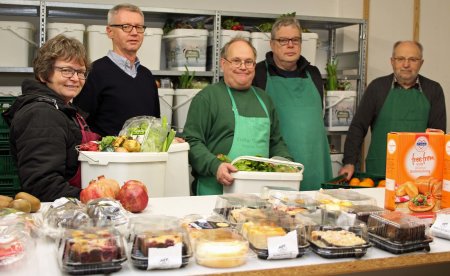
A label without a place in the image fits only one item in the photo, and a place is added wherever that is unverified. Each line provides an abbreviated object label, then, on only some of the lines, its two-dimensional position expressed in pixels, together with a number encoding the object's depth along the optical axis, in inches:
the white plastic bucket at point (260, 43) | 171.9
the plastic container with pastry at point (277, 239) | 53.7
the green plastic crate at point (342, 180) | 124.8
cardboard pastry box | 70.1
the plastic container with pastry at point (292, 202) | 67.1
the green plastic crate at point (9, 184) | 144.6
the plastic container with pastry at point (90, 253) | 47.9
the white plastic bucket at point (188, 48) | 164.3
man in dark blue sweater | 123.2
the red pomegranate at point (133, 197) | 70.6
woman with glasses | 82.4
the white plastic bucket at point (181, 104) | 164.1
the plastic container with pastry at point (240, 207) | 62.4
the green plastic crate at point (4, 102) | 140.5
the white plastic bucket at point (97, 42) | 154.6
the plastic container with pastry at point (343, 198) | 70.7
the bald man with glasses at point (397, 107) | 162.6
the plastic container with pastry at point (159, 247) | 49.6
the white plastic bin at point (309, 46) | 177.8
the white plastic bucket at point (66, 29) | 151.8
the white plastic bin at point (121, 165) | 86.0
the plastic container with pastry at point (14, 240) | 49.2
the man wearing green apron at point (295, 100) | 141.8
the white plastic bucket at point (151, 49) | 161.6
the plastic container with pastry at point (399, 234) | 57.8
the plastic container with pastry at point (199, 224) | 55.3
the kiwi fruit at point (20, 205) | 66.5
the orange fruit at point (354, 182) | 130.2
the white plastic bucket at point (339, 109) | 183.6
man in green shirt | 119.6
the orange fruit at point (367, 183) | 127.6
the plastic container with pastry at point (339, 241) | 54.8
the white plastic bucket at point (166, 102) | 163.2
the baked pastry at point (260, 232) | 54.4
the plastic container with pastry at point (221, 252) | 51.4
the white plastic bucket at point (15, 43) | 148.6
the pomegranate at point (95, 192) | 69.9
